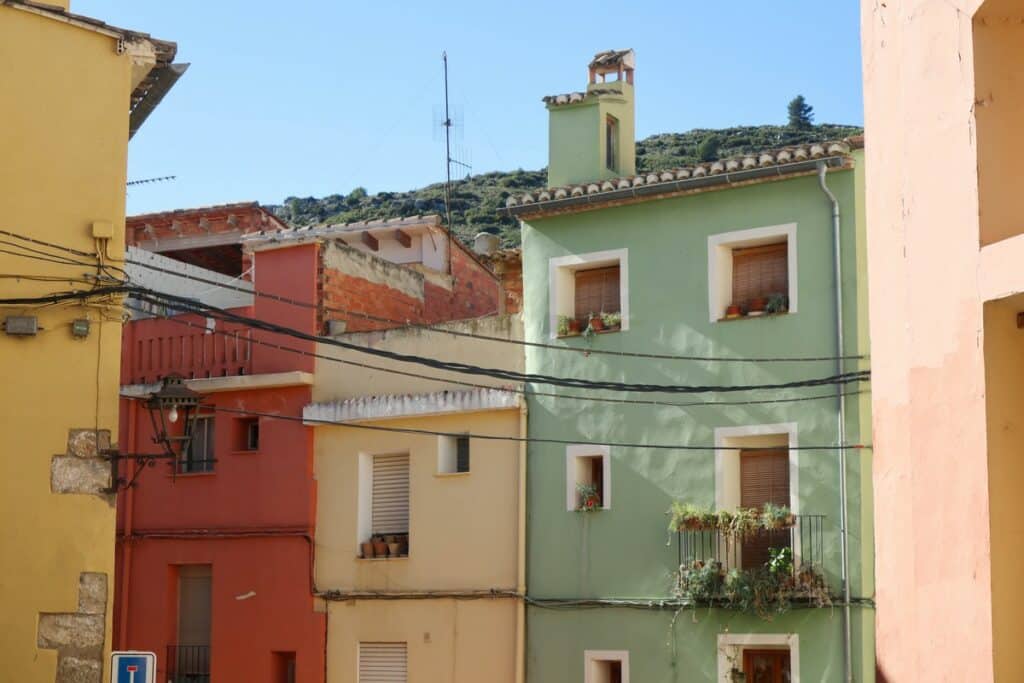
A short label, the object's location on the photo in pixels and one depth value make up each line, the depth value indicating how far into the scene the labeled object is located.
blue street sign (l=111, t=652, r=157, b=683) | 11.46
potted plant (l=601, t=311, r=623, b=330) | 21.86
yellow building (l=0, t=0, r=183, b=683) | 13.62
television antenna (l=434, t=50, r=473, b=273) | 32.53
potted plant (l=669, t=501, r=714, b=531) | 20.28
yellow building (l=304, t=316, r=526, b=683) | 22.16
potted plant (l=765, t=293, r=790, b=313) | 20.42
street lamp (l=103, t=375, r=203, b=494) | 14.62
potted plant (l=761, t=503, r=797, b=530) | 19.75
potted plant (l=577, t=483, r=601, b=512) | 21.61
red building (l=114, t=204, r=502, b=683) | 23.77
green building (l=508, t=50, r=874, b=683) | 19.66
